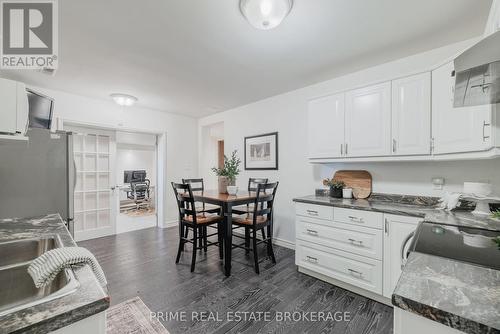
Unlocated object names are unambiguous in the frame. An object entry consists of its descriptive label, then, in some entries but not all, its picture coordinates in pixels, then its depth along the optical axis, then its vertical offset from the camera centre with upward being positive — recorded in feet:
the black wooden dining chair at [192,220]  8.31 -2.29
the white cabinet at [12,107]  3.37 +0.94
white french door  12.07 -1.05
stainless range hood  2.85 +1.46
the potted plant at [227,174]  9.85 -0.41
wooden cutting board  8.35 -0.58
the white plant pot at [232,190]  9.56 -1.09
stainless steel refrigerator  6.33 -0.36
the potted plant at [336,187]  8.62 -0.86
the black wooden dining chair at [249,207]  10.05 -2.15
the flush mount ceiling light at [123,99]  10.96 +3.48
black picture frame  11.62 +0.78
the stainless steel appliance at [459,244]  2.99 -1.30
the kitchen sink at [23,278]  2.27 -1.58
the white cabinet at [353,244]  6.15 -2.57
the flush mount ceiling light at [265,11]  4.81 +3.61
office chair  20.66 -2.79
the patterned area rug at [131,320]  5.40 -4.18
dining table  8.07 -1.48
